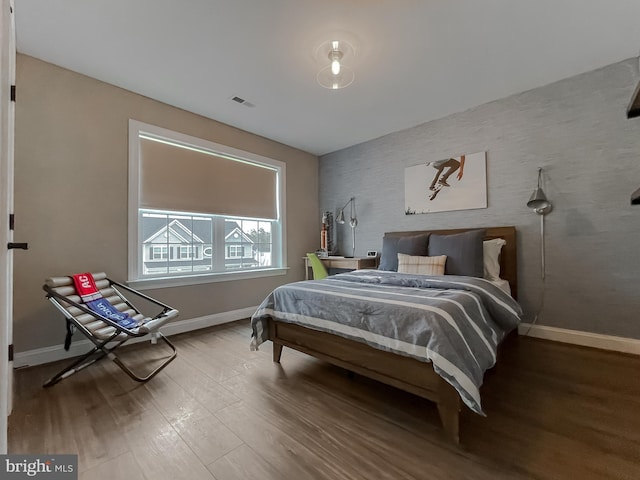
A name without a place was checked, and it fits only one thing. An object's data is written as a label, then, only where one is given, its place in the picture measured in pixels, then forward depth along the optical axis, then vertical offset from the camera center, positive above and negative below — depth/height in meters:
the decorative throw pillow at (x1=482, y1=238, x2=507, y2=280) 2.71 -0.18
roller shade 2.90 +0.76
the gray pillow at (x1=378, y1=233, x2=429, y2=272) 3.13 -0.07
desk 3.72 -0.29
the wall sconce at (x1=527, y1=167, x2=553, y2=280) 2.62 +0.36
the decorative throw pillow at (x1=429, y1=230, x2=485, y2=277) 2.63 -0.11
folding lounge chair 1.90 -0.59
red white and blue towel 2.14 -0.47
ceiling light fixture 2.13 +1.51
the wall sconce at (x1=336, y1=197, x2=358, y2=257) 4.23 +0.37
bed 1.35 -0.51
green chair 3.77 -0.35
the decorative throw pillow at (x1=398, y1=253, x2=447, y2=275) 2.74 -0.24
